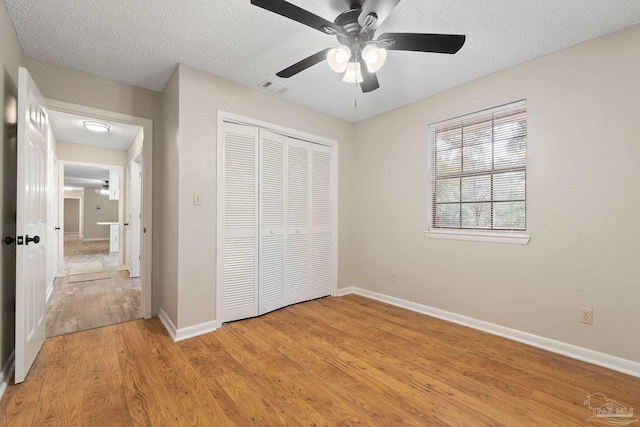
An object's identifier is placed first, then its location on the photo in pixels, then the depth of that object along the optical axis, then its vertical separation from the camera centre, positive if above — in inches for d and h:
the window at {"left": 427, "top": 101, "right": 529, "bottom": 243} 106.7 +16.0
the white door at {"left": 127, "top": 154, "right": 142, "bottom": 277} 194.5 -6.5
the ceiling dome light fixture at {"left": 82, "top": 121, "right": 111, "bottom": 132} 159.4 +49.2
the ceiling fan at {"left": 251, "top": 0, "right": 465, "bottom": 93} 59.0 +41.2
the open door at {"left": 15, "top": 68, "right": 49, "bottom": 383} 72.6 -4.2
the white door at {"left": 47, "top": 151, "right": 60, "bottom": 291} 172.9 -9.2
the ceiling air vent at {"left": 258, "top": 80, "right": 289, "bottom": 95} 119.4 +54.4
